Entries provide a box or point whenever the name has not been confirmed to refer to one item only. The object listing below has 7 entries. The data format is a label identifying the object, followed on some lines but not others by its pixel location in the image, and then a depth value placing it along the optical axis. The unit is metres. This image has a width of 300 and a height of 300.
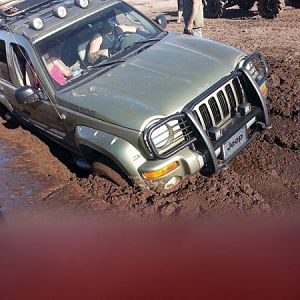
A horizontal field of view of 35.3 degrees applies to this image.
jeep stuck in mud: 4.25
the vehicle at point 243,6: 12.85
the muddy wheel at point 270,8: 12.63
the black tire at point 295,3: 14.03
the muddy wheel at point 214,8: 14.32
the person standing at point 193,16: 7.84
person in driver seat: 5.22
